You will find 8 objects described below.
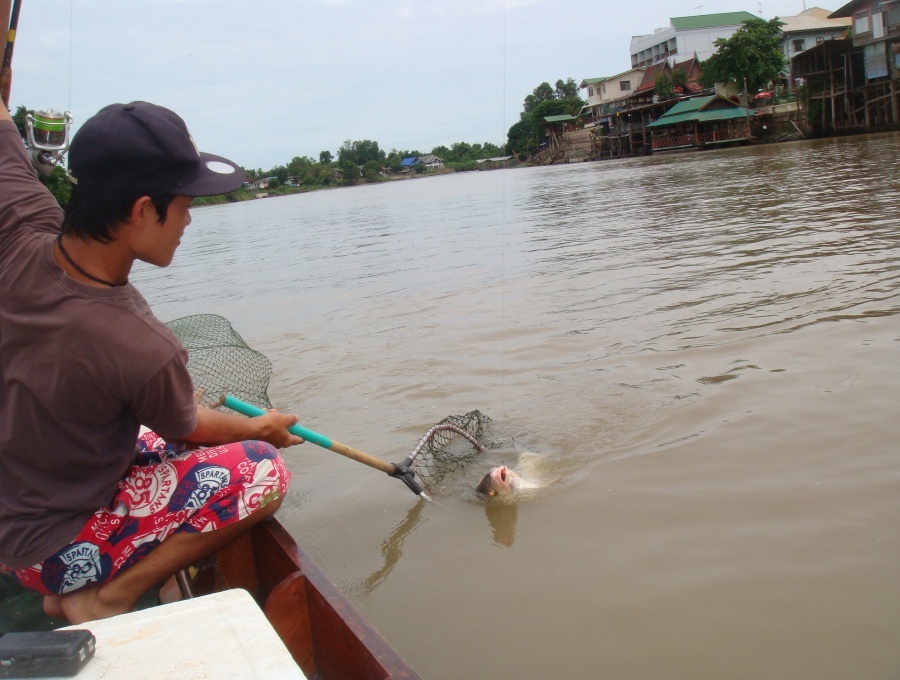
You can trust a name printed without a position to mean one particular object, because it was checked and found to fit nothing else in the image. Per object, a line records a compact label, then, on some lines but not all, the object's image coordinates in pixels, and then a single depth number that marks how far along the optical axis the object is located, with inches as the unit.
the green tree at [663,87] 2170.9
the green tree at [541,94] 3773.9
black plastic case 62.4
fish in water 158.4
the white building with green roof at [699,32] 2484.0
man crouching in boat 78.2
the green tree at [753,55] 1722.4
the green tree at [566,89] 3865.7
